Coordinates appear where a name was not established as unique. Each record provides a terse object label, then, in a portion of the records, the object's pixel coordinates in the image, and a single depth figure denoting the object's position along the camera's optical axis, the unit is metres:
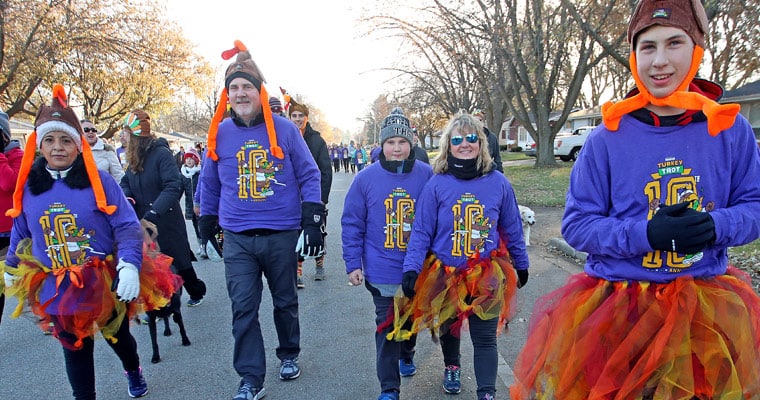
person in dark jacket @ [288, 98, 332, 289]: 5.49
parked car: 25.03
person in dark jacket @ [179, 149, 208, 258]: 7.83
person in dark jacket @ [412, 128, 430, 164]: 5.91
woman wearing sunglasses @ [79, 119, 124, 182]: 4.68
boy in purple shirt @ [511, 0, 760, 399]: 1.67
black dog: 3.88
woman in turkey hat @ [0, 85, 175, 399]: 2.84
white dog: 6.40
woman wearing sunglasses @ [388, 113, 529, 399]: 2.86
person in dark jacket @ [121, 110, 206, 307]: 4.09
